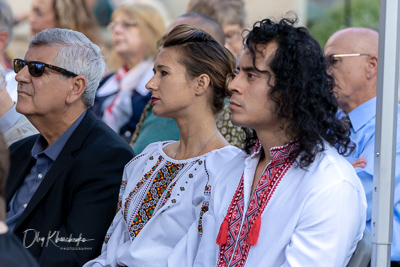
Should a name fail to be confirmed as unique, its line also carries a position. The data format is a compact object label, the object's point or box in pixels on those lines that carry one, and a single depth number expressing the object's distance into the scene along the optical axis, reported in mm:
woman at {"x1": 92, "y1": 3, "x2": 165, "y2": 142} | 10578
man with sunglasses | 6391
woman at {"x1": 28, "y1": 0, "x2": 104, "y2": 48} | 11703
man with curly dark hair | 4773
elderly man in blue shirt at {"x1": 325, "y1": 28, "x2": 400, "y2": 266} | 7270
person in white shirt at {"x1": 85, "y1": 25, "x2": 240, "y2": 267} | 6004
